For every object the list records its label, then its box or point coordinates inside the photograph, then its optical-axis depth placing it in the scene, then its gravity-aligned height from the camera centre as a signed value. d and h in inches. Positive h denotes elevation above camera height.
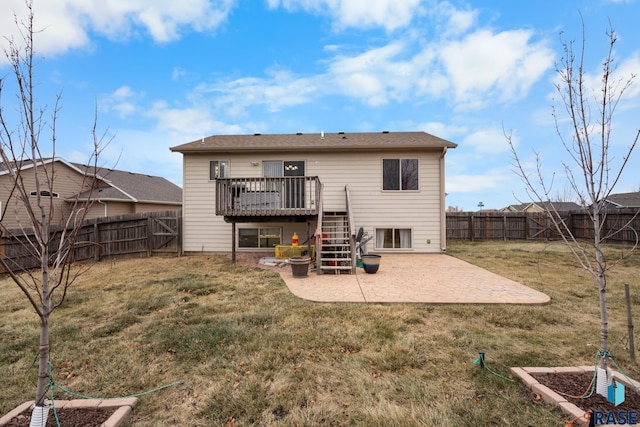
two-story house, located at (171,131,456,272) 423.8 +46.5
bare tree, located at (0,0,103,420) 74.4 +24.9
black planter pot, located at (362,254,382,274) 286.0 -43.5
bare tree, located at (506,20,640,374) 95.4 +29.7
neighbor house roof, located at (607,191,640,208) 873.5 +63.7
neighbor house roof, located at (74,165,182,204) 621.6 +83.2
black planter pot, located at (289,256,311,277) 274.8 -43.9
